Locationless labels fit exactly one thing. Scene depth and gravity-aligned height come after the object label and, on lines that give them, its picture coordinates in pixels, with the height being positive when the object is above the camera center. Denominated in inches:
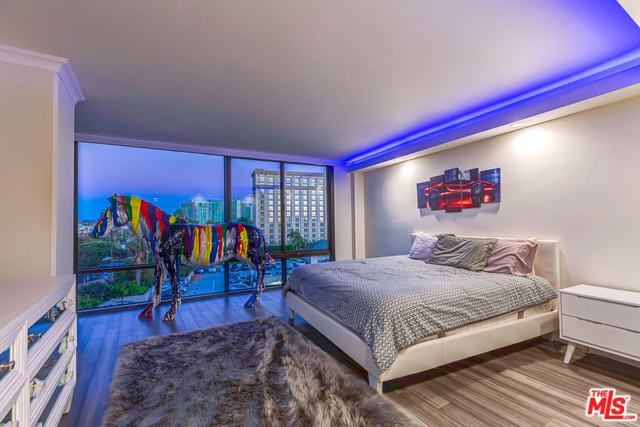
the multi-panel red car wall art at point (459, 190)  134.6 +13.5
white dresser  42.6 -23.6
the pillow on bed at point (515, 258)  109.6 -18.1
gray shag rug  65.6 -46.9
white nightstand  78.6 -33.0
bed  76.0 -33.5
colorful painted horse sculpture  138.9 -8.1
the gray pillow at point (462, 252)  119.3 -17.2
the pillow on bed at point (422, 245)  150.8 -16.6
